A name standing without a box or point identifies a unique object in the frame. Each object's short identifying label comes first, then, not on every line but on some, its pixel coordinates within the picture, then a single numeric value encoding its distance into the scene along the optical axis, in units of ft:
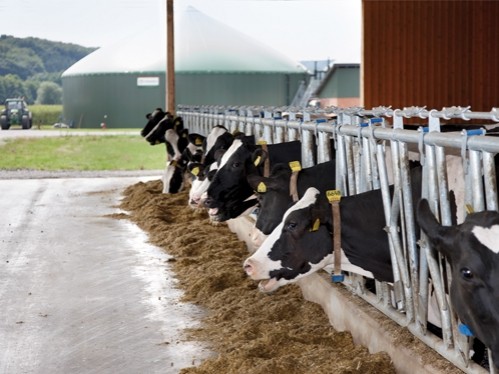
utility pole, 57.26
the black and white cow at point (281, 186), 19.88
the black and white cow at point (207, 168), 27.55
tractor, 104.17
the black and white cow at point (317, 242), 15.65
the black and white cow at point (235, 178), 24.17
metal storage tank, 116.47
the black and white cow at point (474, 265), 10.00
